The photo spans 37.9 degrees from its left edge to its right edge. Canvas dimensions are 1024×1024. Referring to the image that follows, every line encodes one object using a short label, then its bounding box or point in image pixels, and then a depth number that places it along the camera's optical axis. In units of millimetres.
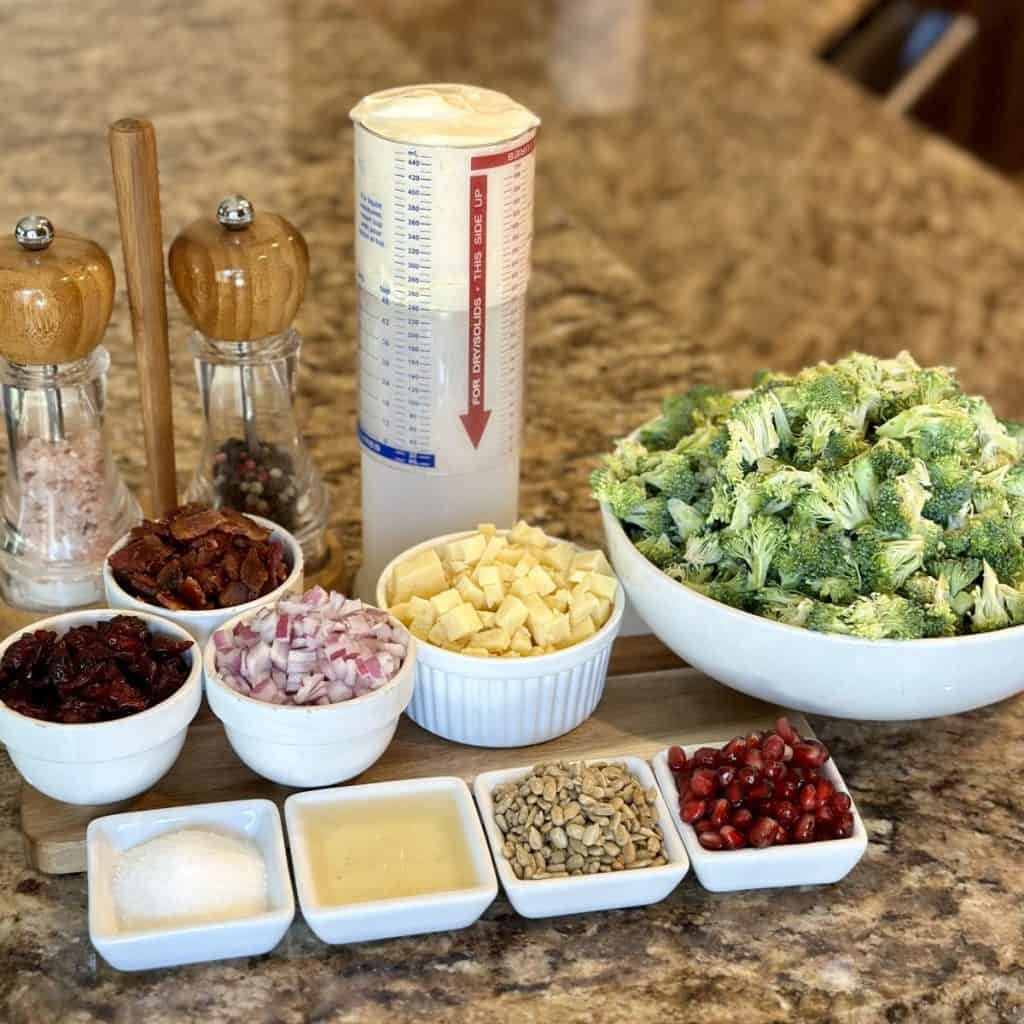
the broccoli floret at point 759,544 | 1200
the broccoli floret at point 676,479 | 1297
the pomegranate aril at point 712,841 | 1119
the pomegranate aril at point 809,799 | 1133
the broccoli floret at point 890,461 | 1205
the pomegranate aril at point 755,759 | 1145
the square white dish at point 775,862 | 1110
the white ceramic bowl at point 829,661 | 1160
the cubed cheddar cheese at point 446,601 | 1236
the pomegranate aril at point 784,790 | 1145
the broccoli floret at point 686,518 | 1276
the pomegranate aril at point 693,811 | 1132
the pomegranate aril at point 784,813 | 1125
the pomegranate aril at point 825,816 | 1135
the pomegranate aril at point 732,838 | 1115
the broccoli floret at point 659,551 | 1275
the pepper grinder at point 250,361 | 1261
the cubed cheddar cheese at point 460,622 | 1225
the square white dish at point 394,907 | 1061
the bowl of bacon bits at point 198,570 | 1221
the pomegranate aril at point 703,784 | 1137
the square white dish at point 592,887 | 1085
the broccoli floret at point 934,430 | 1219
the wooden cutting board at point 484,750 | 1154
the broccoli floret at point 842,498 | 1195
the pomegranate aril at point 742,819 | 1124
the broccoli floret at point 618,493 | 1292
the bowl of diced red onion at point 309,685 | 1128
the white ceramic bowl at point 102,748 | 1093
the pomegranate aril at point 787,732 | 1182
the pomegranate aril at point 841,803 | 1143
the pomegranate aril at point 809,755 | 1166
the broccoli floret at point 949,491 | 1207
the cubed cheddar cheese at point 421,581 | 1283
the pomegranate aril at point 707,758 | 1171
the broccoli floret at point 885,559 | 1177
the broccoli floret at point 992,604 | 1185
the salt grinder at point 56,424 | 1188
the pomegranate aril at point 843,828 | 1138
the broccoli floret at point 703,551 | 1246
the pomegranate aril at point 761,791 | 1137
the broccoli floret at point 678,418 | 1429
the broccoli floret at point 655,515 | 1294
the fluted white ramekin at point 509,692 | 1207
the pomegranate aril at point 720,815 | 1126
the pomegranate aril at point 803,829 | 1125
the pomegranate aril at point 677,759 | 1181
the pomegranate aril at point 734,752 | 1161
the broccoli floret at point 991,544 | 1201
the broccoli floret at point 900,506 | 1179
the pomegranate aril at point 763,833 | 1112
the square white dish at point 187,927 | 1033
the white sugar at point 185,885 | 1060
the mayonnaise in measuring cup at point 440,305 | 1233
